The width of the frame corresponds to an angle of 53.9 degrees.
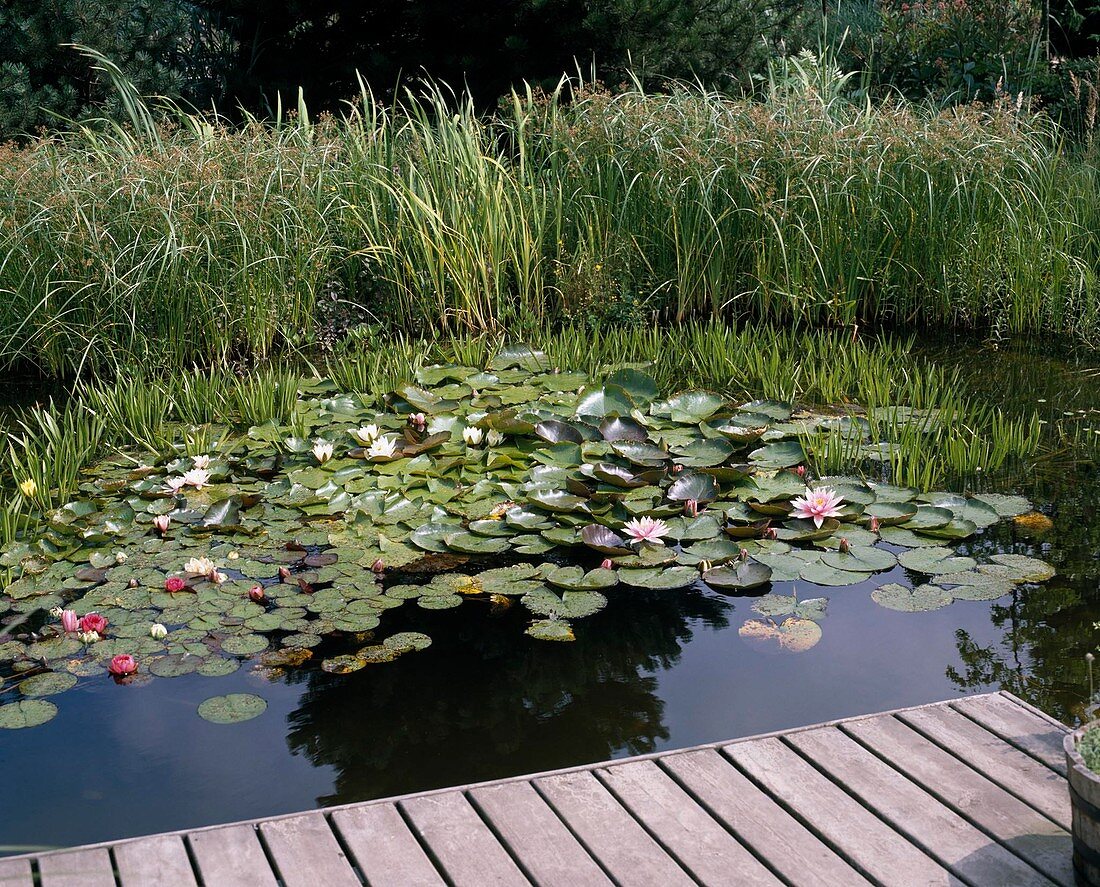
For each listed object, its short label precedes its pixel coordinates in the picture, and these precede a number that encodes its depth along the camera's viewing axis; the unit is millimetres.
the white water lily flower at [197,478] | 3484
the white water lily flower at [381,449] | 3664
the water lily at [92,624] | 2668
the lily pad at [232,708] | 2393
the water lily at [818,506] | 3203
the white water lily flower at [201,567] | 2951
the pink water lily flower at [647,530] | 3139
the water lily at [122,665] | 2525
